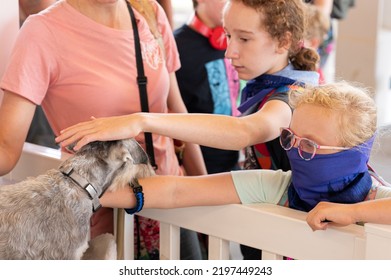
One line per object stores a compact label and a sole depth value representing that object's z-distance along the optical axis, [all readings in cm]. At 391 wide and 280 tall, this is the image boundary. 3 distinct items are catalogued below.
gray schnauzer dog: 196
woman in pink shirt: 226
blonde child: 208
